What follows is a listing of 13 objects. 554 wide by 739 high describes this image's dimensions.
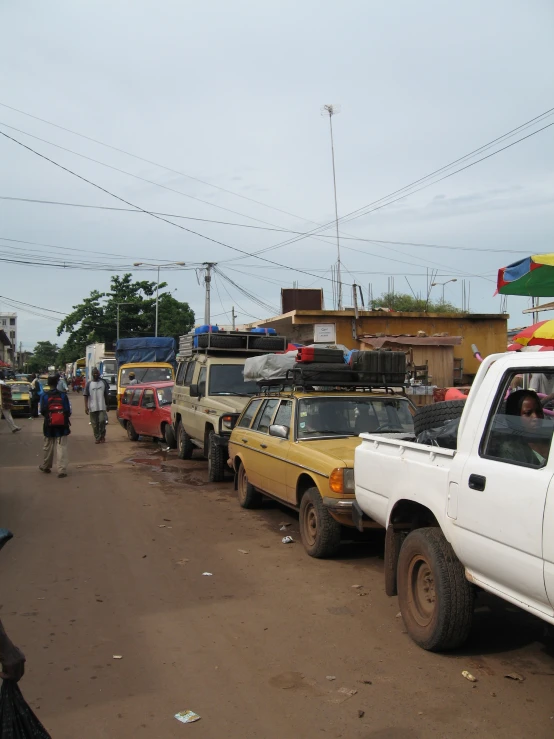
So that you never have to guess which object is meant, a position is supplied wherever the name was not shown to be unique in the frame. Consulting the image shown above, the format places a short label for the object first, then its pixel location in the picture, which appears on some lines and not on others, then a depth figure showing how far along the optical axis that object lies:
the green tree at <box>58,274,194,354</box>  61.50
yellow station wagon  6.49
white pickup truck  3.44
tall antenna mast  22.64
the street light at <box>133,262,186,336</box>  31.08
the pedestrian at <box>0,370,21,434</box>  12.71
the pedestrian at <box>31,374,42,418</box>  22.83
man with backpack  11.77
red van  16.39
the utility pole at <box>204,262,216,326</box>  34.16
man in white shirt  17.19
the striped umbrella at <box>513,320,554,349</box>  8.26
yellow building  22.86
